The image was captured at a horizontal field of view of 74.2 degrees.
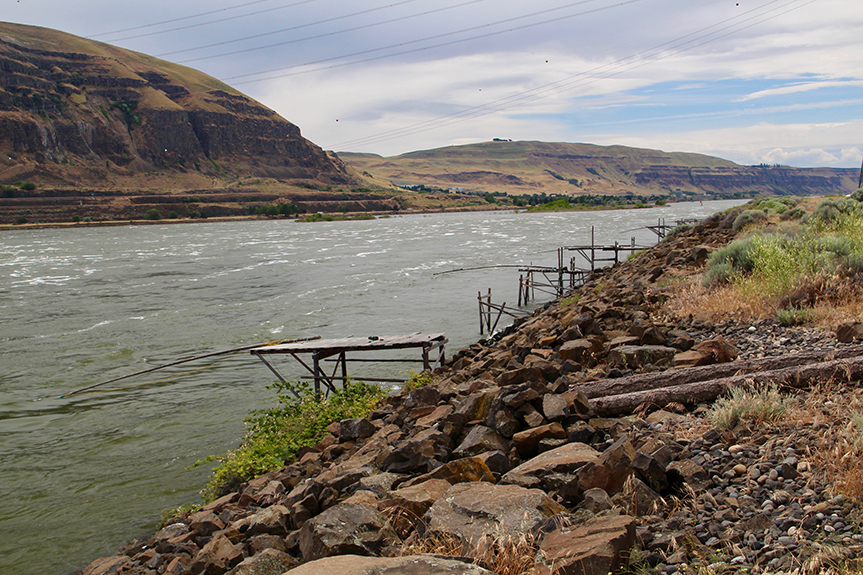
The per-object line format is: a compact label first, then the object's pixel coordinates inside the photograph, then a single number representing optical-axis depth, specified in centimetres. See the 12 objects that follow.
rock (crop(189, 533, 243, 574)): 537
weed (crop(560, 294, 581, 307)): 1971
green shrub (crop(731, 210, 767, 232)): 2155
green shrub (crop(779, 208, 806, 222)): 2349
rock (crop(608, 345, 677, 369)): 685
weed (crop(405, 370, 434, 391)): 1158
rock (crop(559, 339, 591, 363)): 794
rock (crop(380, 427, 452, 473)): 568
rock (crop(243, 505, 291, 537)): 547
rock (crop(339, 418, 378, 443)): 883
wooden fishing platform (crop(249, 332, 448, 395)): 1343
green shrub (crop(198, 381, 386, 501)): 897
